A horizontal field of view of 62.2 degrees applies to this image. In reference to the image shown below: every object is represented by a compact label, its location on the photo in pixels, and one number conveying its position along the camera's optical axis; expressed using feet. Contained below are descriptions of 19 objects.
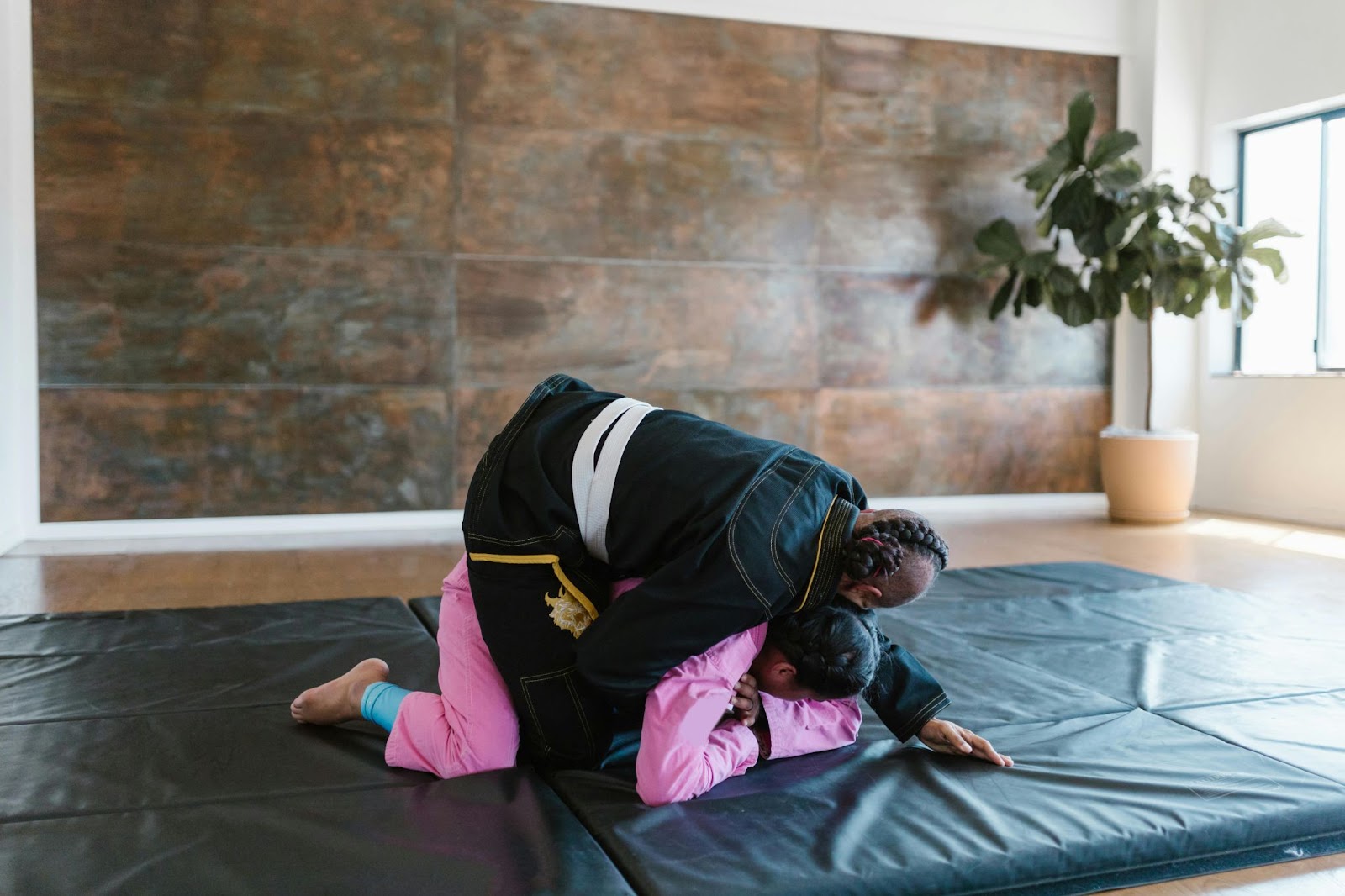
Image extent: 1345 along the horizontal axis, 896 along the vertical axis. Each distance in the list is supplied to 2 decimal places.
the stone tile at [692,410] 18.65
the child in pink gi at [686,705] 6.13
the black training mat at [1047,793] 5.61
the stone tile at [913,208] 20.30
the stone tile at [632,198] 18.52
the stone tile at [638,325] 18.62
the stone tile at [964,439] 20.62
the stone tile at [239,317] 16.88
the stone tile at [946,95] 20.29
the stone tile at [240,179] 16.76
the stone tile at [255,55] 16.71
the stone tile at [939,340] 20.47
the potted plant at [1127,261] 18.80
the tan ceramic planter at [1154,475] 19.54
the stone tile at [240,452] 17.02
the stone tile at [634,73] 18.43
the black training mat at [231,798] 5.38
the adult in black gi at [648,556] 5.87
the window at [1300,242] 19.53
